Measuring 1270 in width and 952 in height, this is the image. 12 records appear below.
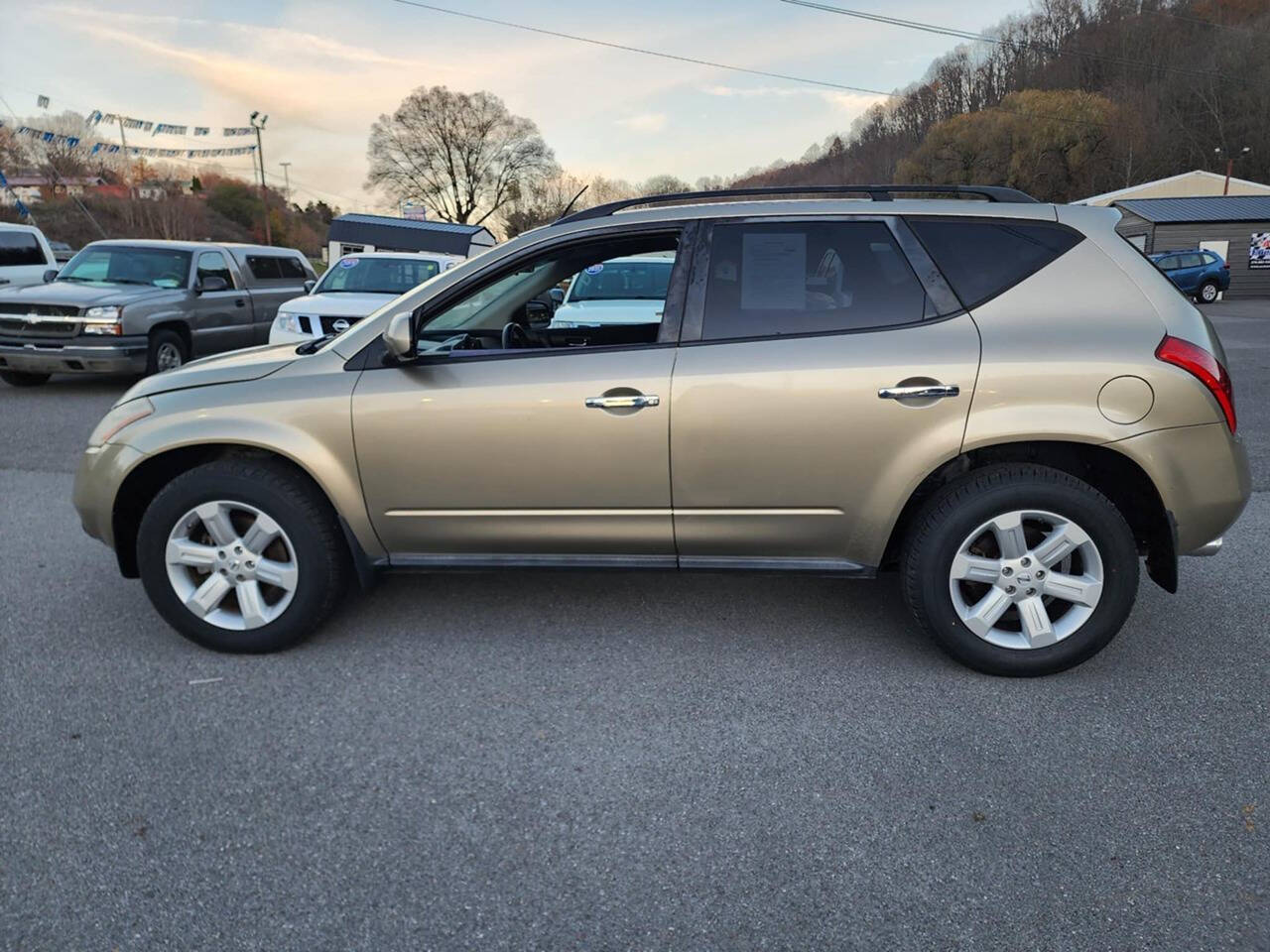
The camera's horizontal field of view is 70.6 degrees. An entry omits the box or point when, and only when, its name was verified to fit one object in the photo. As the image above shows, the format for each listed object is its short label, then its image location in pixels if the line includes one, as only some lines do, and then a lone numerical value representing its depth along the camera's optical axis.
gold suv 3.21
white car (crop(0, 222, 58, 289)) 13.05
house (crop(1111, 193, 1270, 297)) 33.72
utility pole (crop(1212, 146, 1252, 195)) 44.94
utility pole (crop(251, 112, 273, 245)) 56.12
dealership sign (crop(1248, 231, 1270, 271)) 33.75
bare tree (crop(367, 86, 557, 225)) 74.62
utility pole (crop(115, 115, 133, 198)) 62.09
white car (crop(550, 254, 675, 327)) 7.89
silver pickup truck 9.84
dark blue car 28.88
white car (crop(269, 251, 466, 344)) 9.74
